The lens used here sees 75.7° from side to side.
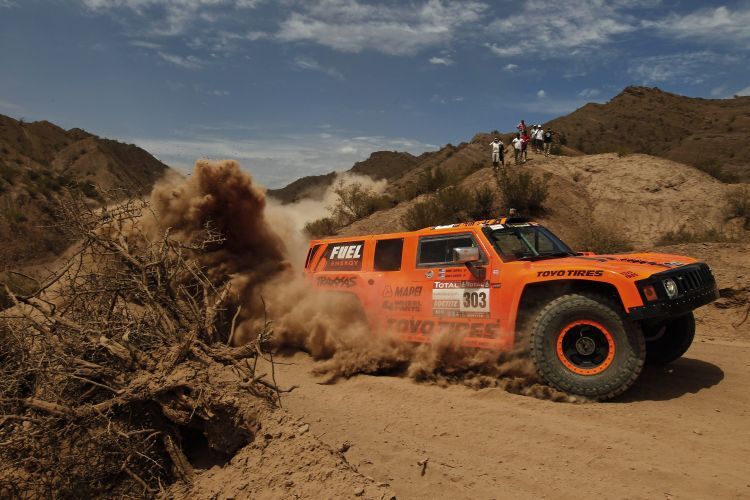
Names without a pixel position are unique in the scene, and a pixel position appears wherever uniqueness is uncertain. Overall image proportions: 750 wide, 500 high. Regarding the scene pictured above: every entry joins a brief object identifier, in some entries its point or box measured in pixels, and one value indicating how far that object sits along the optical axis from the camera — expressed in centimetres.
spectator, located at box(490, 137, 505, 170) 2196
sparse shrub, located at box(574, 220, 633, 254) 1388
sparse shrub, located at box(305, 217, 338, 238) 2073
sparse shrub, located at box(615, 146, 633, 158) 2188
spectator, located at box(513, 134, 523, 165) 2255
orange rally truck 490
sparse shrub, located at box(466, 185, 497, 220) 1775
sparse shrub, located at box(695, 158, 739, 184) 2073
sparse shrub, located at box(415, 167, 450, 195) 2136
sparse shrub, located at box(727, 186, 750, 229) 1623
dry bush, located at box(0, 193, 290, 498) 411
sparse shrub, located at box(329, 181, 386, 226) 2162
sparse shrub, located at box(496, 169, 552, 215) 1762
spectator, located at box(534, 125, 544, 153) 2478
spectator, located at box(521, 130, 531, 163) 2261
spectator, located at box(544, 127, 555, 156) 2383
